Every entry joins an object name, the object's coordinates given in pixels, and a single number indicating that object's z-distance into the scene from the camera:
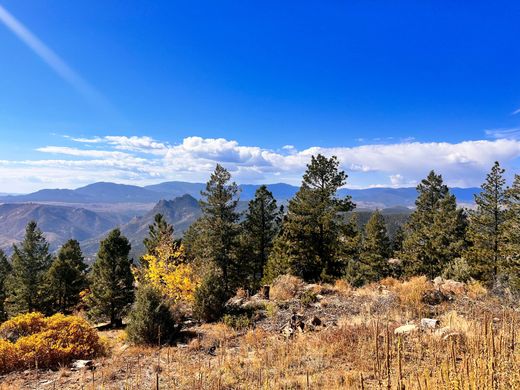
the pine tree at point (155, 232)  27.03
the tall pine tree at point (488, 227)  27.12
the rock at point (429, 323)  9.04
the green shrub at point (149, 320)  11.14
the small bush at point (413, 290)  11.86
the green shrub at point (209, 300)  13.26
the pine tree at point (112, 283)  23.20
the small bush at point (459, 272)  20.67
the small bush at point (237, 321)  11.64
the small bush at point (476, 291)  12.90
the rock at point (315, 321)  10.76
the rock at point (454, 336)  7.63
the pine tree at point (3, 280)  33.51
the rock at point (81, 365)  9.34
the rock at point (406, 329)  8.67
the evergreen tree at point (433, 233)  32.47
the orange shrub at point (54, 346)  9.91
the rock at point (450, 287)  13.82
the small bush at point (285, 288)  15.25
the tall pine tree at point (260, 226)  33.17
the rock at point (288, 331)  9.96
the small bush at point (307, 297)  13.62
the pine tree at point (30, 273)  32.28
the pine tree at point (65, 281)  32.50
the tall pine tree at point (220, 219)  28.53
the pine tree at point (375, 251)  39.81
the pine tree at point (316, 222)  25.30
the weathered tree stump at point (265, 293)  15.58
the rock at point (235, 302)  14.43
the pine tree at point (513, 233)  22.86
